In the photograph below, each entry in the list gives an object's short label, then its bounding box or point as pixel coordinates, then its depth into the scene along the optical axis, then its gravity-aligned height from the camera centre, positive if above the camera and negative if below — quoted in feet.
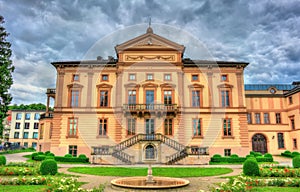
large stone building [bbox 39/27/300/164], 108.68 +17.42
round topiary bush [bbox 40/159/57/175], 53.83 -6.40
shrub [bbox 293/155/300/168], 66.54 -6.01
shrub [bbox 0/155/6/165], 67.72 -5.99
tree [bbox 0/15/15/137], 98.78 +25.77
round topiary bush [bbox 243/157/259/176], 55.11 -6.34
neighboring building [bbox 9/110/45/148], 268.62 +12.04
